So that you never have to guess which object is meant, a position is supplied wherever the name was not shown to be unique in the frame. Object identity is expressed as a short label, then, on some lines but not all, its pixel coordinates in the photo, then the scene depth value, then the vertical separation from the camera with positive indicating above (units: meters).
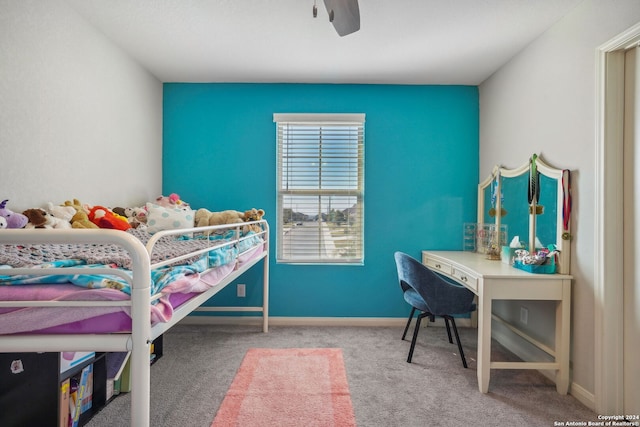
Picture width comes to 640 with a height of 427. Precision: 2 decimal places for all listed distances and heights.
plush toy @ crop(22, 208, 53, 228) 1.61 -0.03
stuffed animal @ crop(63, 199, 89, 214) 1.88 +0.04
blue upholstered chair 2.22 -0.49
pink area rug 1.69 -0.99
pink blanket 0.98 -0.29
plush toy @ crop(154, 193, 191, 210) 2.67 +0.09
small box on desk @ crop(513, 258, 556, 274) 2.03 -0.30
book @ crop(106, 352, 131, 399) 1.81 -0.83
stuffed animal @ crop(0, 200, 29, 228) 1.50 -0.02
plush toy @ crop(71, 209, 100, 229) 1.77 -0.04
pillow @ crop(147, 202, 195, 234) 2.35 -0.03
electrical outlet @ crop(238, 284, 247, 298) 3.12 -0.69
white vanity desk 1.95 -0.48
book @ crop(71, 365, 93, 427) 1.56 -0.84
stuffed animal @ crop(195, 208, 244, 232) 2.66 -0.03
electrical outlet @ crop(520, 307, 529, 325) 2.38 -0.69
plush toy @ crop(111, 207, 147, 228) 2.32 -0.01
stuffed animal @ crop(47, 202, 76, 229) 1.68 -0.01
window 3.13 +0.20
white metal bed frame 0.93 -0.29
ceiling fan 1.39 +0.85
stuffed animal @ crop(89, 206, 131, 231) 1.90 -0.03
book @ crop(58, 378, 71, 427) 1.45 -0.81
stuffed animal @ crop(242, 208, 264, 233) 2.70 -0.02
